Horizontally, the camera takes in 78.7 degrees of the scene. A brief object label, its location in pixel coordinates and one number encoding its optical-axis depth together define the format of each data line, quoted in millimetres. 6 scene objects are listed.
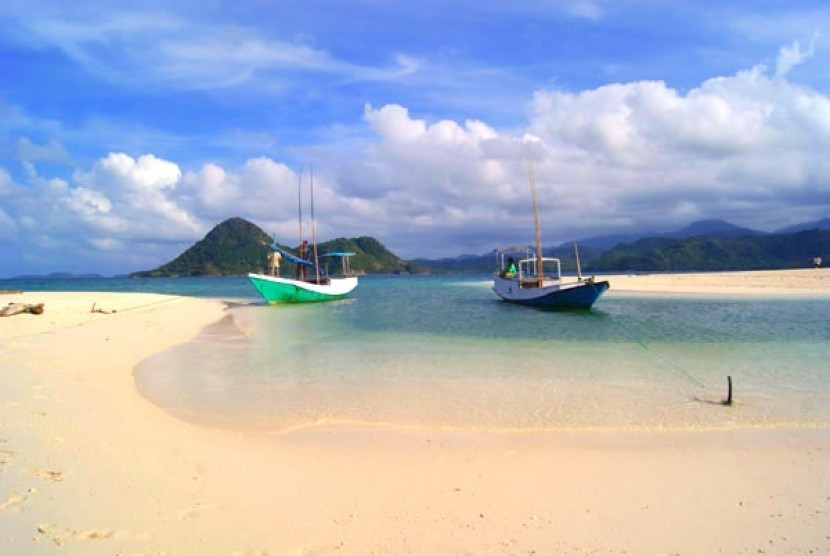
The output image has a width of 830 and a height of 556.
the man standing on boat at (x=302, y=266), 43759
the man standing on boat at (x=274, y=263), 40369
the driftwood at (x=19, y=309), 22453
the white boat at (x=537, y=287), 29453
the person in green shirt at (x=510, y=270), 40781
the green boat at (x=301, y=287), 37969
